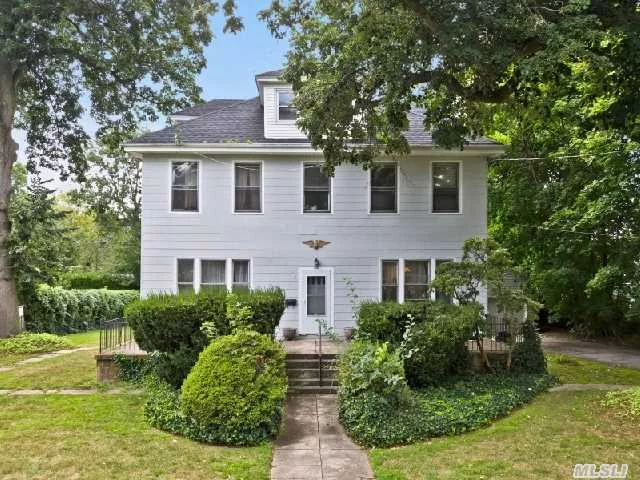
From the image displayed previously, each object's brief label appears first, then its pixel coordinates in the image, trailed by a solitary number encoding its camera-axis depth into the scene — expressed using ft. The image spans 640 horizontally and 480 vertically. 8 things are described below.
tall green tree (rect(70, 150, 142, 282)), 110.22
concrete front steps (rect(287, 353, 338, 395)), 32.63
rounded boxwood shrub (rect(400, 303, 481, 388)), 30.30
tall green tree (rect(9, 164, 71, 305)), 54.90
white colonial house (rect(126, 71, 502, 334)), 44.45
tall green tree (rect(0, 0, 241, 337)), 51.19
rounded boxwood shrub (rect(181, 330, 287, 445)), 23.91
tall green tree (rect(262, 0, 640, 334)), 26.18
